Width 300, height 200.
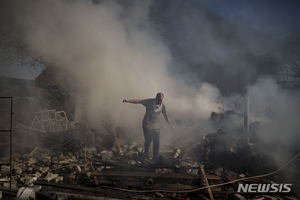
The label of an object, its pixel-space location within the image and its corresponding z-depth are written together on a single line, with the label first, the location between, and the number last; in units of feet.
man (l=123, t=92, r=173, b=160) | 16.17
